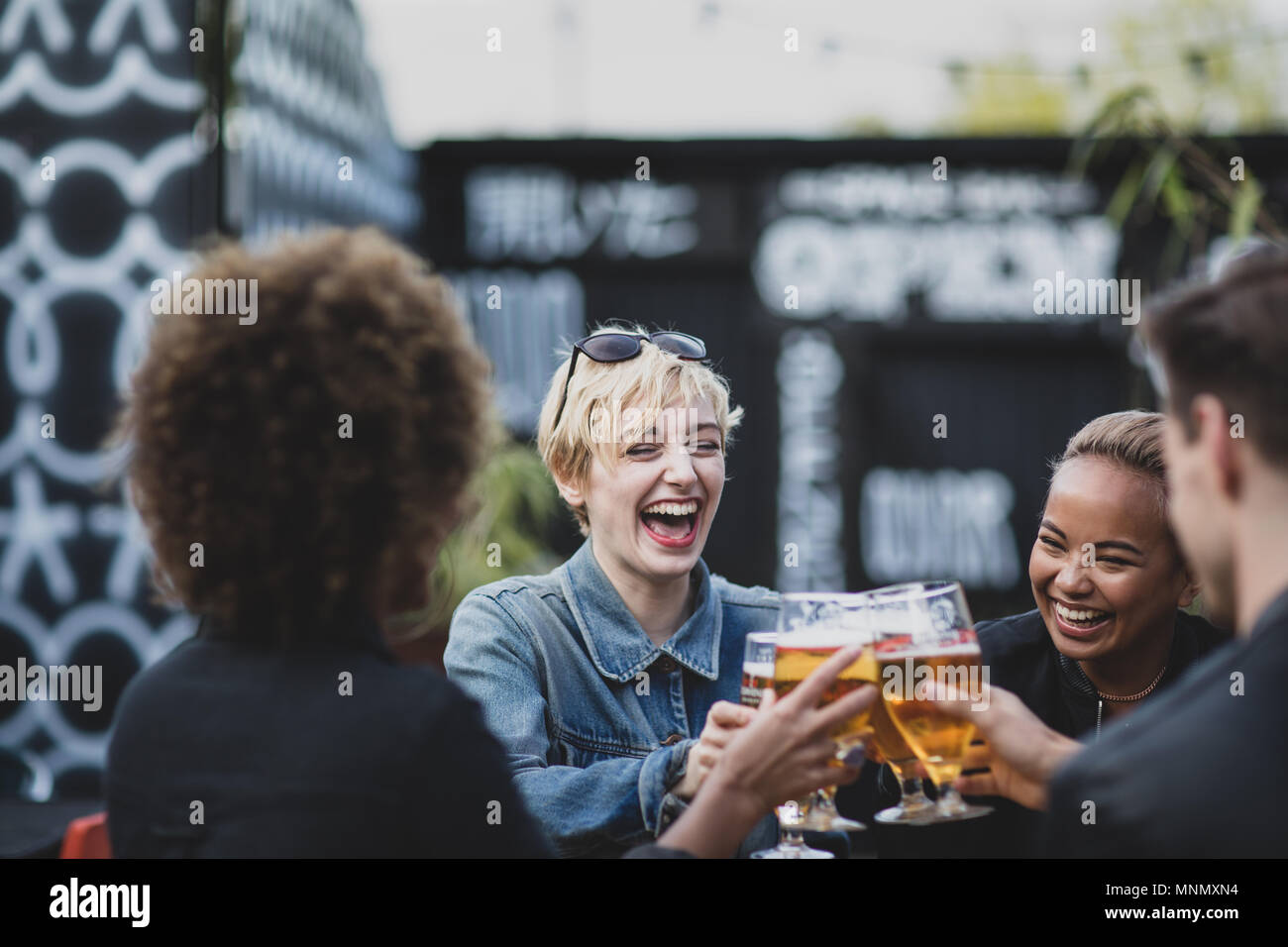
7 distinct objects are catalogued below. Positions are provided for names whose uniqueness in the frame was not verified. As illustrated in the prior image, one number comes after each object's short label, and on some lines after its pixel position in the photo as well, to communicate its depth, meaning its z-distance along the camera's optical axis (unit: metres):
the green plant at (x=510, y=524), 5.44
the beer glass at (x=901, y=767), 1.48
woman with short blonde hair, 1.94
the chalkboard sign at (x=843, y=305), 7.11
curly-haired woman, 1.23
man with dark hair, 1.08
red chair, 1.81
